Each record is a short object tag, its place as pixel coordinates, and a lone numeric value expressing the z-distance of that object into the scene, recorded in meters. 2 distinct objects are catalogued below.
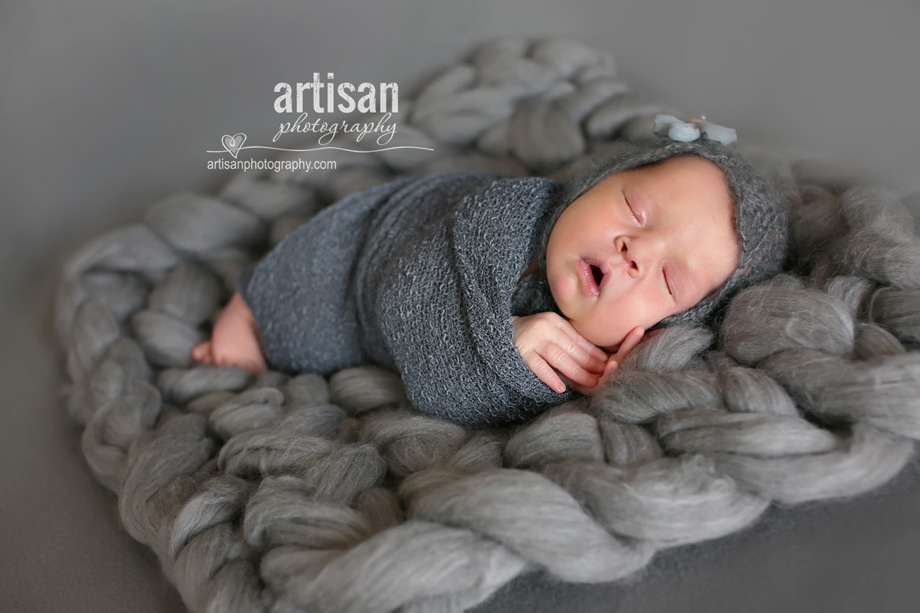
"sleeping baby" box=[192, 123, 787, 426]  0.98
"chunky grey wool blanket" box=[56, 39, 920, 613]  0.71
